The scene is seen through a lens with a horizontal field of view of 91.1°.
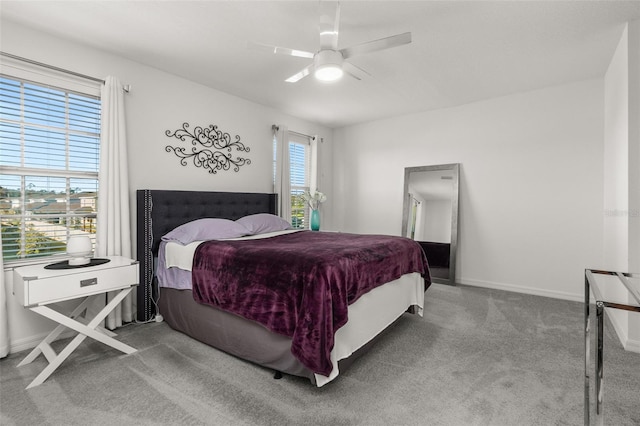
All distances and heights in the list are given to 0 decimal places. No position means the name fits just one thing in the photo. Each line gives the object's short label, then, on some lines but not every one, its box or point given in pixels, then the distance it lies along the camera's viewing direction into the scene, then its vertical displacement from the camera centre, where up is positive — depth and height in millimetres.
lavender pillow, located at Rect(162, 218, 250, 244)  2896 -226
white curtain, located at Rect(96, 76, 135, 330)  2861 +209
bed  1930 -762
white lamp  2369 -312
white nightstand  2031 -571
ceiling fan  2163 +1123
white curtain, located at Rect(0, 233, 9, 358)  2316 -822
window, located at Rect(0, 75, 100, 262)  2496 +360
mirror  4605 -103
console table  1088 -431
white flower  5059 +155
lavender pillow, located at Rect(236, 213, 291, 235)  3516 -183
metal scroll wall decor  3596 +736
